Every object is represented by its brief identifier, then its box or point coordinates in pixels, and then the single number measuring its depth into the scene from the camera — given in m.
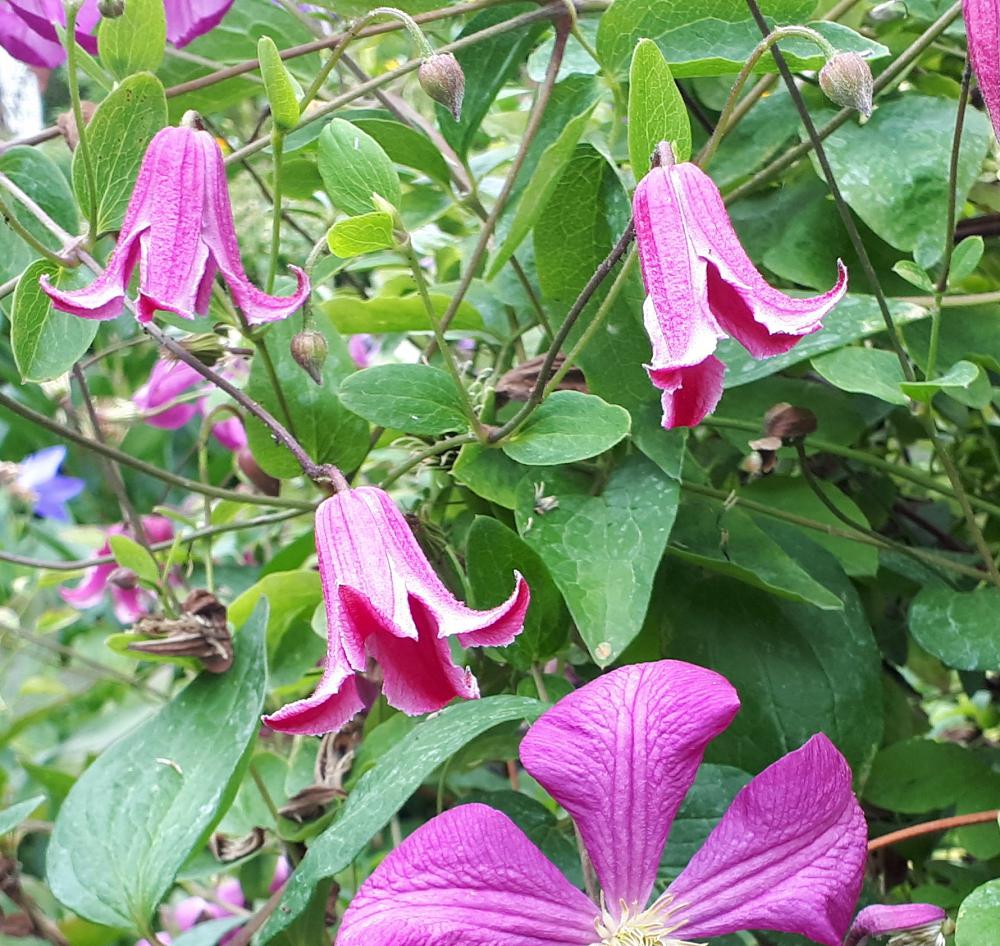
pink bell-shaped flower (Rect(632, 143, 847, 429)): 0.36
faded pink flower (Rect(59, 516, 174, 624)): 0.79
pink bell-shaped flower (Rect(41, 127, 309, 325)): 0.41
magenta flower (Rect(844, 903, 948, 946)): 0.37
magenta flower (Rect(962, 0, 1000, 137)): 0.37
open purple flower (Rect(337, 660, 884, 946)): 0.35
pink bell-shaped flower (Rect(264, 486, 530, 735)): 0.37
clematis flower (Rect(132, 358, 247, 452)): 0.77
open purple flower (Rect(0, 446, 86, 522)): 1.05
